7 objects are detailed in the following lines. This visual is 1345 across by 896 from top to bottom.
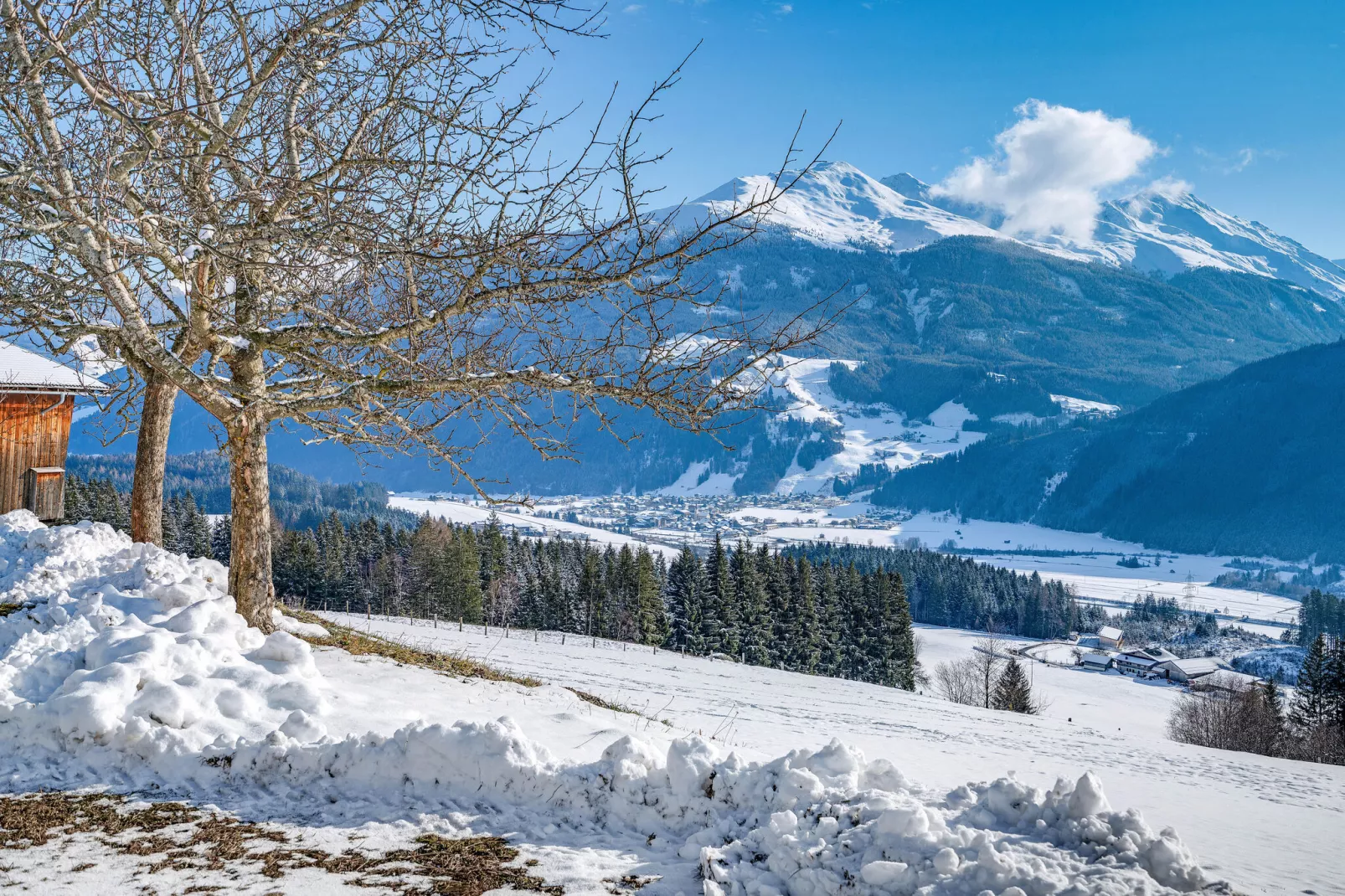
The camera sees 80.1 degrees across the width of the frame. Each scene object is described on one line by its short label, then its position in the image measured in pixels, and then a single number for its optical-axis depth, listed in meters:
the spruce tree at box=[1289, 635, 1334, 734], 46.00
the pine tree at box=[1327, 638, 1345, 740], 42.94
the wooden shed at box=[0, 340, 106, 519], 18.44
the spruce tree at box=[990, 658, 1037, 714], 53.41
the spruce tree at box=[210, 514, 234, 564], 65.88
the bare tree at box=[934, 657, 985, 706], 63.84
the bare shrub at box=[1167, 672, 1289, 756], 45.47
